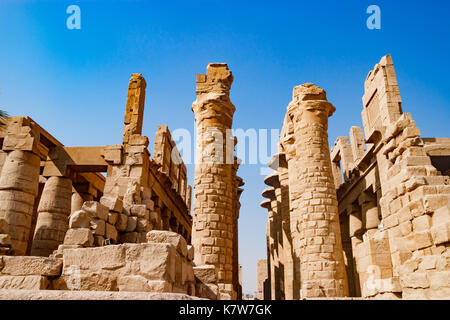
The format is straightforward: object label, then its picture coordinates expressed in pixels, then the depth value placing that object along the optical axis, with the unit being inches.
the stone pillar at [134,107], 529.3
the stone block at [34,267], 184.5
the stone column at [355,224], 667.4
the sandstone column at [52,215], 518.9
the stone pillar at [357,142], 724.3
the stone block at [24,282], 177.2
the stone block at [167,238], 218.1
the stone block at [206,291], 247.0
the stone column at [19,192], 458.9
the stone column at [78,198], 645.9
